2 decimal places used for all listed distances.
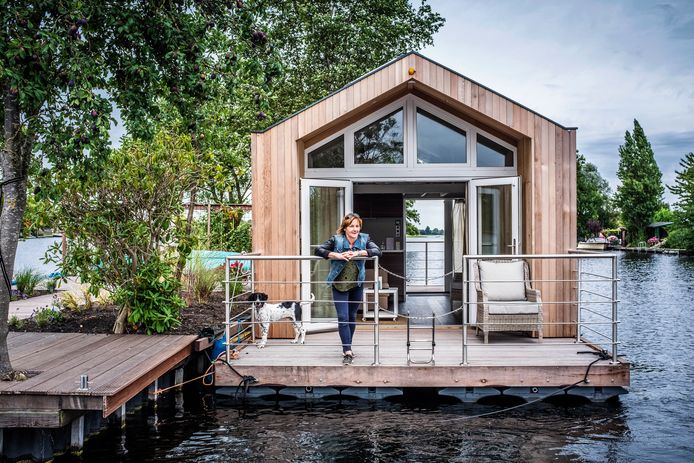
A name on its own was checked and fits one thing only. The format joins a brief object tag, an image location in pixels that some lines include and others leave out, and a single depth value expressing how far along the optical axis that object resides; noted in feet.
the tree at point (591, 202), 161.79
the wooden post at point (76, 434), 16.56
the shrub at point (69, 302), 27.99
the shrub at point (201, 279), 32.42
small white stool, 26.66
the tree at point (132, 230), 23.72
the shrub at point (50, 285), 41.59
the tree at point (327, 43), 65.36
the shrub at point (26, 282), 41.22
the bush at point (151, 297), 23.68
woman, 20.56
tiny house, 24.68
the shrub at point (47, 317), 25.40
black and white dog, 23.04
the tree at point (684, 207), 134.82
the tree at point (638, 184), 176.04
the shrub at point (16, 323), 25.18
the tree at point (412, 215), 99.59
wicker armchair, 23.47
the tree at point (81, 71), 14.56
